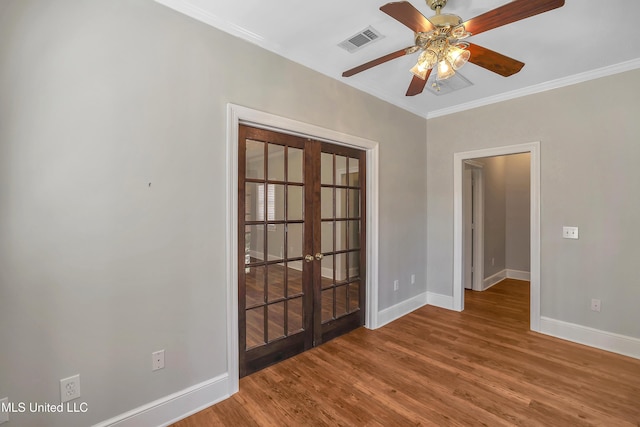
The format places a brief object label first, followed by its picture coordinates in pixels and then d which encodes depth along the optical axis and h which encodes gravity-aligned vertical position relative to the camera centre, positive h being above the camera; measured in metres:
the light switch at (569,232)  2.92 -0.23
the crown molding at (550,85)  2.64 +1.37
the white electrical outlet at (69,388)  1.48 -0.95
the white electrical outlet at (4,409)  1.34 -0.95
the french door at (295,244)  2.28 -0.31
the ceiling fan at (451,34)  1.37 +1.01
